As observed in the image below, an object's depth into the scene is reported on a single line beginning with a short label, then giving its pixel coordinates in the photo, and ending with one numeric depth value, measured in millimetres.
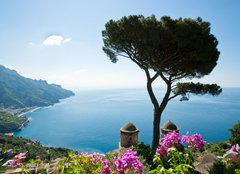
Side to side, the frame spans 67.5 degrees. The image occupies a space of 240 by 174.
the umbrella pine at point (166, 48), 8500
